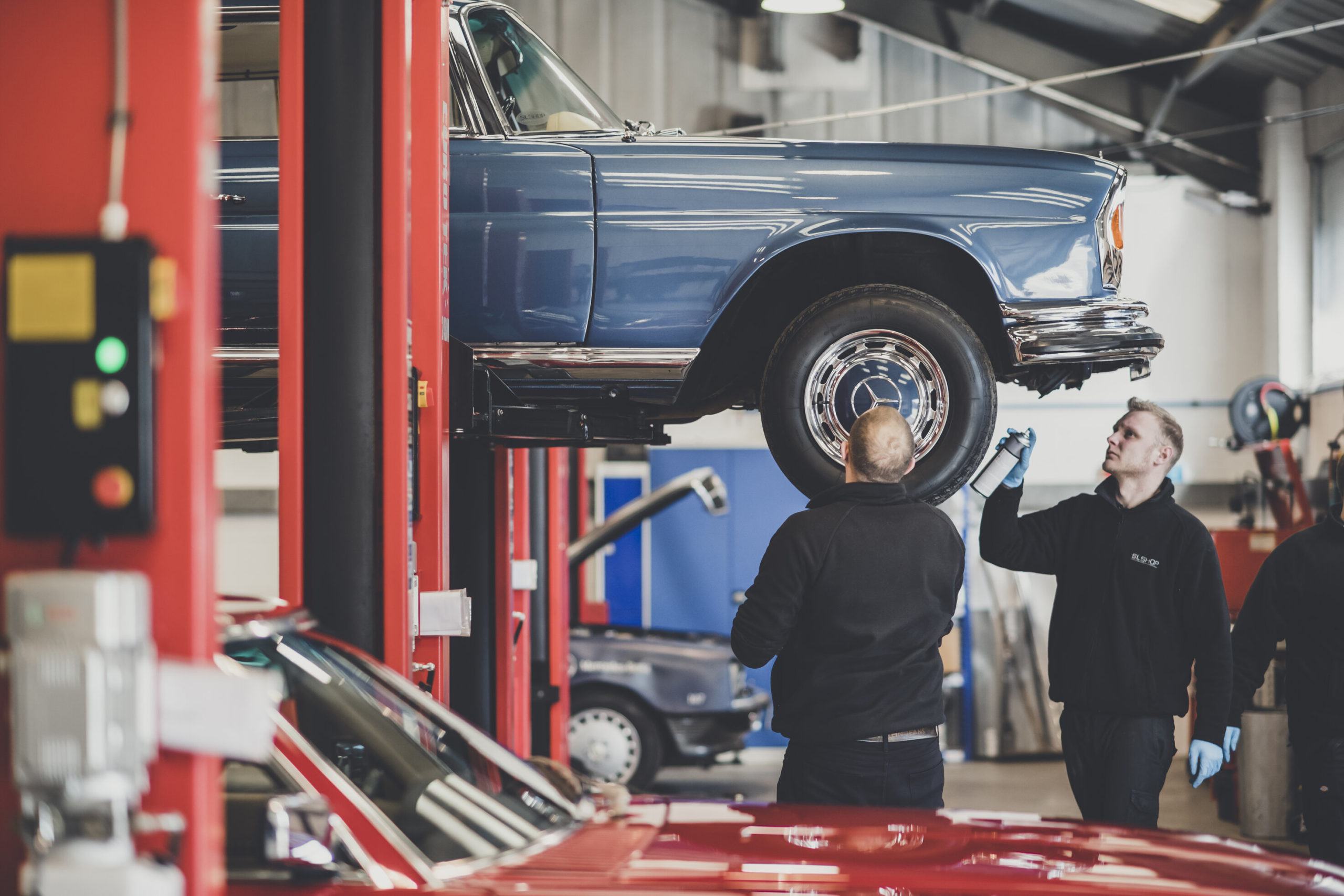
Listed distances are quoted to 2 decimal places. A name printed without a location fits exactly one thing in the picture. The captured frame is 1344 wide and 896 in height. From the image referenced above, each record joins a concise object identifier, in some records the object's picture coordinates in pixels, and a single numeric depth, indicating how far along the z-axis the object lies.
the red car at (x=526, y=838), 4.01
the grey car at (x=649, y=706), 16.55
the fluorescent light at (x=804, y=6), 15.69
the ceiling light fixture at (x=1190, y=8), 19.87
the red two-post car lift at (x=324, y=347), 2.99
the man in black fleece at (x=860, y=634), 6.35
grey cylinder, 14.99
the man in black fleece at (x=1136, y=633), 7.38
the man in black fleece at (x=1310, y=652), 7.62
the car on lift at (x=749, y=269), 7.65
